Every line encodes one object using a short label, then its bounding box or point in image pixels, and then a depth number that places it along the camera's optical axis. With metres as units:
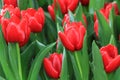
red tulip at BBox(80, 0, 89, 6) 1.46
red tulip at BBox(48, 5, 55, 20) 1.38
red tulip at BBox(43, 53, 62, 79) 1.16
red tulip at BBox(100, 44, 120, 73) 1.12
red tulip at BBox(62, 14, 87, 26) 1.22
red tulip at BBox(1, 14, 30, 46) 1.14
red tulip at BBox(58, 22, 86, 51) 1.12
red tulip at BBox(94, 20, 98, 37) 1.26
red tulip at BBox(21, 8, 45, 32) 1.27
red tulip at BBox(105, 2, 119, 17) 1.30
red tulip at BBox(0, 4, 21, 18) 1.27
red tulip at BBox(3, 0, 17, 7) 1.46
